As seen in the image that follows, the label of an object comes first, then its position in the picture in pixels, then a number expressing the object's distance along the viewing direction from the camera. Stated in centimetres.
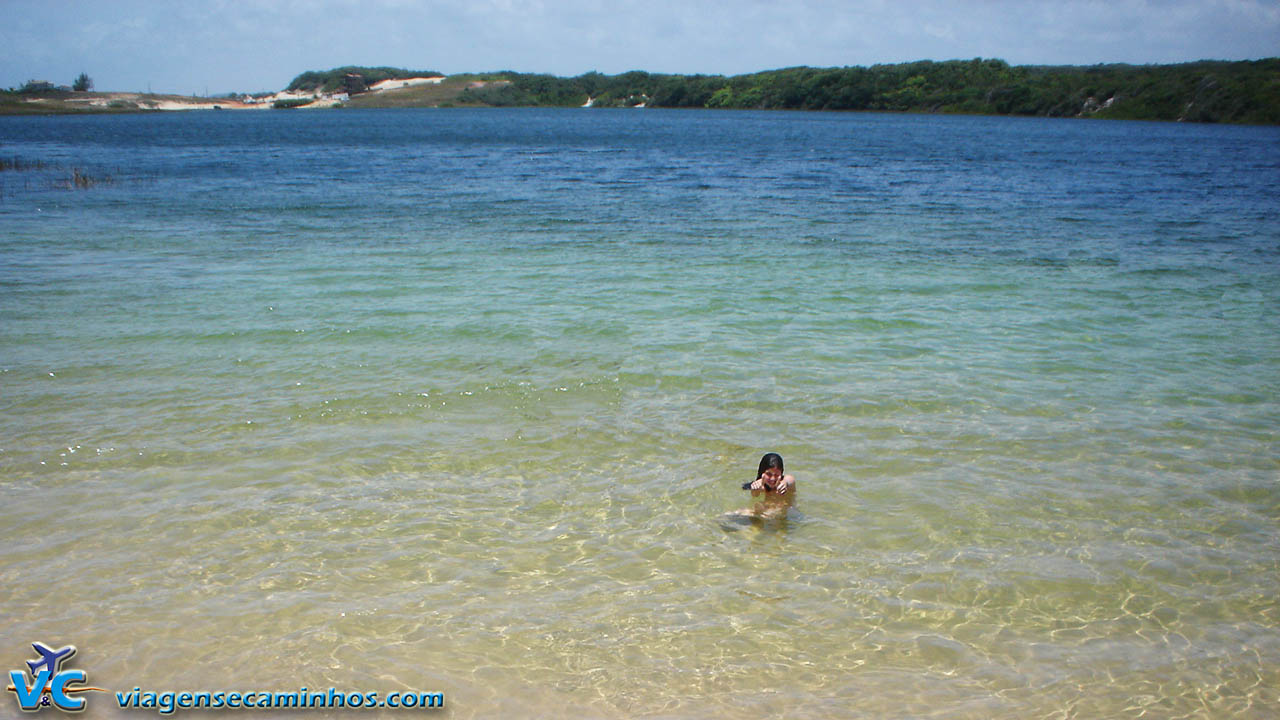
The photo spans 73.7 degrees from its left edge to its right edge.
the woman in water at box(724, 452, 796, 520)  747
